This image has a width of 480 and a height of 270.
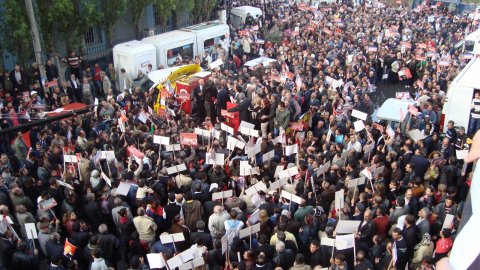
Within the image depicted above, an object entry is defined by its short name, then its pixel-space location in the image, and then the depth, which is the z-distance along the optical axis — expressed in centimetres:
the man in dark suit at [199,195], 924
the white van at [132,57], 1848
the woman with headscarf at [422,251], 747
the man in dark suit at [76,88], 1652
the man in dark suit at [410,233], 784
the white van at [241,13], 2801
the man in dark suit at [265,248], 761
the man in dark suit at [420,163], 1025
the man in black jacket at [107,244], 809
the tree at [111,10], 2036
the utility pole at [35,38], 1572
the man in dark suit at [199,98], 1486
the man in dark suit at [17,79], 1622
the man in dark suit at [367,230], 800
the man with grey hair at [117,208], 878
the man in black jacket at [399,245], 746
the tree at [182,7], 2420
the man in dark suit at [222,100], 1440
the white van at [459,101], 1299
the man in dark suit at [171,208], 878
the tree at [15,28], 1647
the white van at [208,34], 2173
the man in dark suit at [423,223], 807
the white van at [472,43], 2009
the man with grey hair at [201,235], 804
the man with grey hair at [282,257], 742
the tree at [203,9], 2608
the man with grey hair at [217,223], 837
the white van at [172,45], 1983
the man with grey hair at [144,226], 834
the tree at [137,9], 2198
